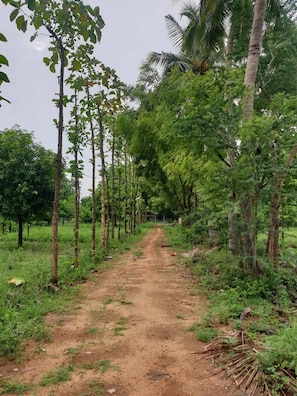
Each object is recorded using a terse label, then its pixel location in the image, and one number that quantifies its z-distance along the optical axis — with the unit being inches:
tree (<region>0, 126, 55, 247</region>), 542.0
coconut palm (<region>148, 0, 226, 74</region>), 425.8
